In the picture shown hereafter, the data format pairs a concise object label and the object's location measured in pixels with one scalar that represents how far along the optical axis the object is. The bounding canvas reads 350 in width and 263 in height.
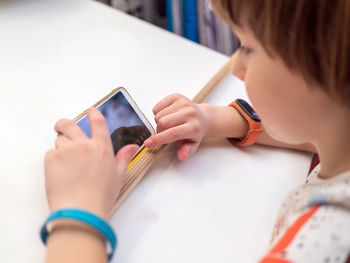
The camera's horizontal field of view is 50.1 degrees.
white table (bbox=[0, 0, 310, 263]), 0.46
